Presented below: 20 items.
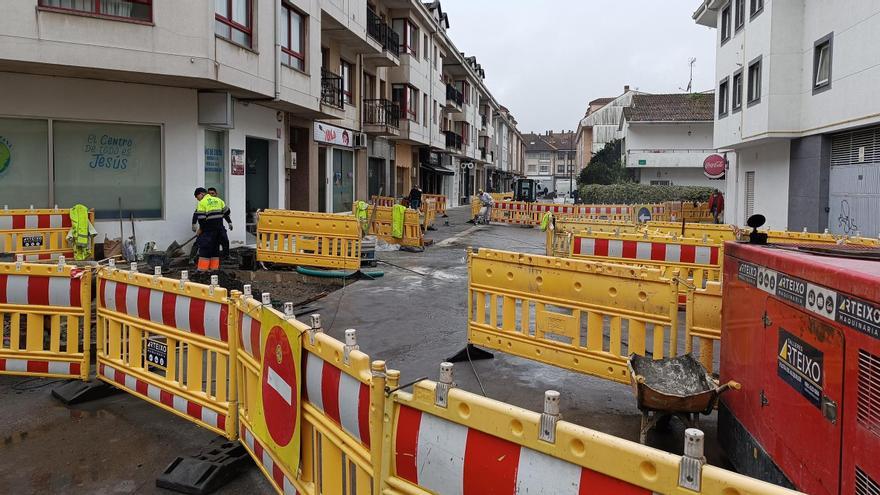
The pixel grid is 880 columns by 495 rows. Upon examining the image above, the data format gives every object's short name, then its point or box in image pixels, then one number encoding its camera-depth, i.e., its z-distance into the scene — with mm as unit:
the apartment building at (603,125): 63691
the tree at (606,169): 47044
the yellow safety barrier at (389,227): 18344
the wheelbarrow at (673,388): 4309
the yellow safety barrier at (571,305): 5480
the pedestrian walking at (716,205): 30402
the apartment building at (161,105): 12273
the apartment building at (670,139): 44125
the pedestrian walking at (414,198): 26469
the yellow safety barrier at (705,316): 5379
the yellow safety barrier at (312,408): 2758
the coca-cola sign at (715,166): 28344
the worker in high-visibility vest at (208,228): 11930
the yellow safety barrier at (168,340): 4535
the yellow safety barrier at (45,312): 5875
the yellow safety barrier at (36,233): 11633
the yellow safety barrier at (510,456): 1792
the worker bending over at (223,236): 12430
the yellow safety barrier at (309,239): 12781
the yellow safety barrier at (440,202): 34850
